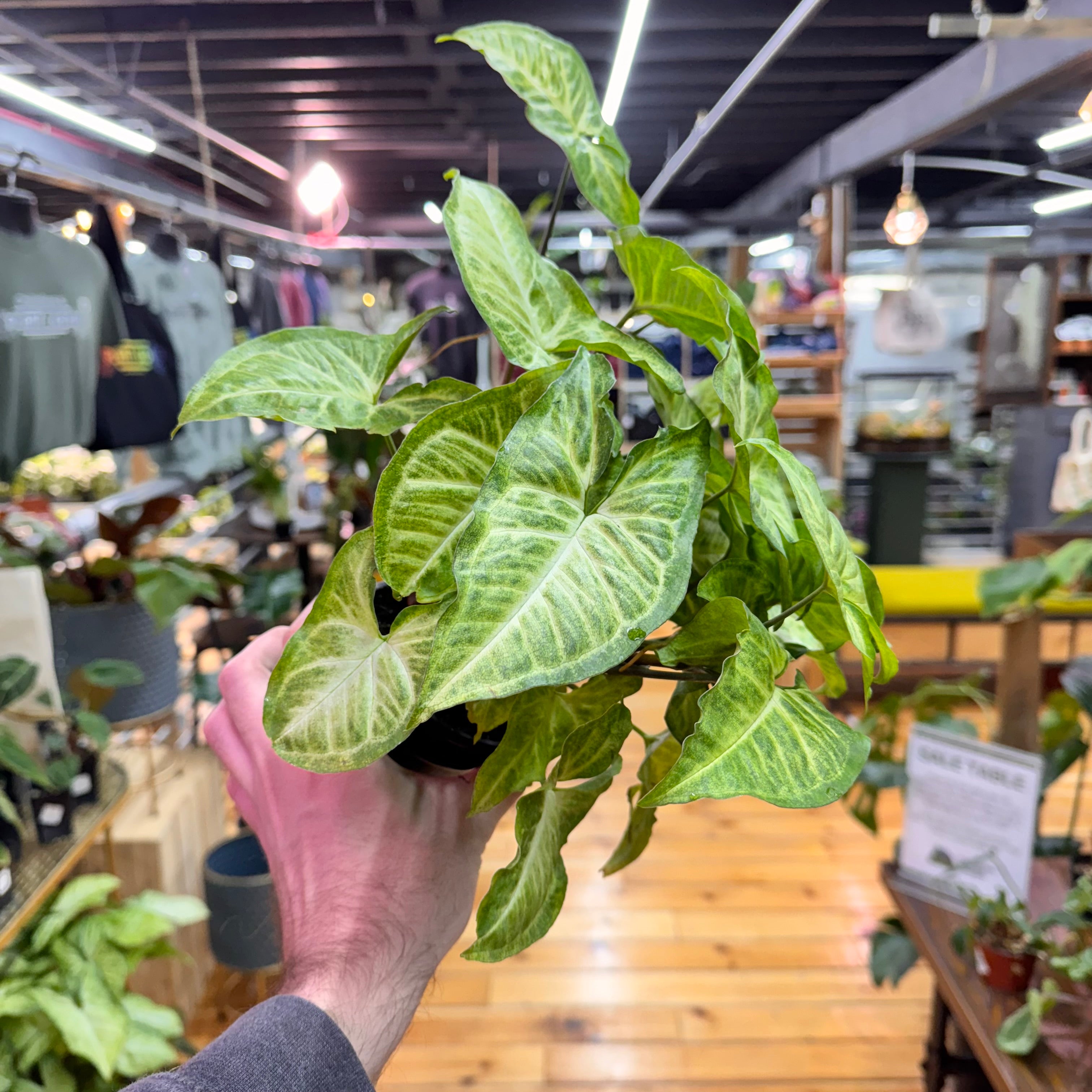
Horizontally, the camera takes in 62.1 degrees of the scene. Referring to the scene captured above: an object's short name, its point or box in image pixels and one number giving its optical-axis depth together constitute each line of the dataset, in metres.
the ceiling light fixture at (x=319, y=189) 3.90
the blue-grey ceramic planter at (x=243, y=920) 2.23
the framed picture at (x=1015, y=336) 6.92
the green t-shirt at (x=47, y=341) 2.06
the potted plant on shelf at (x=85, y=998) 1.57
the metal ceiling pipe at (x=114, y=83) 2.73
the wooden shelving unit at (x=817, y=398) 4.99
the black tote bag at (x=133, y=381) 2.51
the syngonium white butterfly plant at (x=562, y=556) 0.42
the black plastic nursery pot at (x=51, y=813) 1.71
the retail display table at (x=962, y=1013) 1.24
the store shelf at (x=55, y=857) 1.54
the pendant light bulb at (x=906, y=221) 4.66
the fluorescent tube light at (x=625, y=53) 2.51
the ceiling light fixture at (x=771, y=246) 7.39
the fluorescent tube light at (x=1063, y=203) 7.28
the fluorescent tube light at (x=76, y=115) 3.12
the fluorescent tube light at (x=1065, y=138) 5.32
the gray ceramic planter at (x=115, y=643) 2.04
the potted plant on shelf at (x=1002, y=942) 1.41
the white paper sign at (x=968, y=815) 1.55
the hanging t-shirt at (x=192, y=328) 2.96
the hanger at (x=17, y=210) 2.03
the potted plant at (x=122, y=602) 2.03
